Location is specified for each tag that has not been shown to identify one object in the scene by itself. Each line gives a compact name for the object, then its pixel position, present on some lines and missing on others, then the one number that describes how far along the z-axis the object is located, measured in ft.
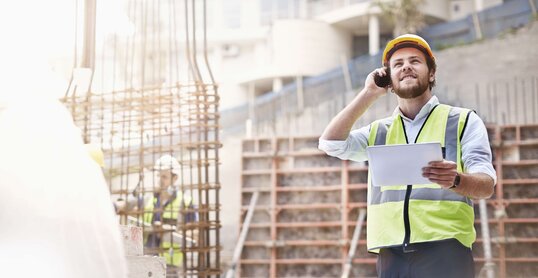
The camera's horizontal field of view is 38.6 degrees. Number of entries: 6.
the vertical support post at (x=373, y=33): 86.94
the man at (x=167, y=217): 22.61
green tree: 79.46
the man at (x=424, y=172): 8.20
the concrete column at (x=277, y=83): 89.56
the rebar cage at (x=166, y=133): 21.56
